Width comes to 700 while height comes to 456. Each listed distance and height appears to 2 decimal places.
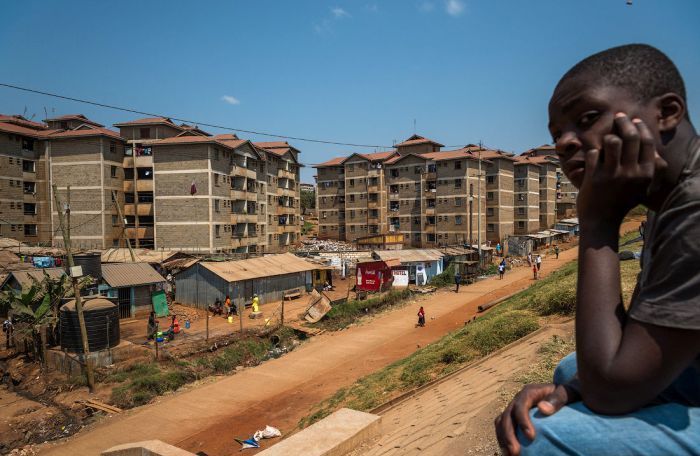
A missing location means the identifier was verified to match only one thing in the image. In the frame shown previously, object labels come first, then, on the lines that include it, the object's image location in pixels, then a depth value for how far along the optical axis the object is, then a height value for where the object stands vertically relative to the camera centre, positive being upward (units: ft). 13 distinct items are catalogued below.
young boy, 4.06 -0.44
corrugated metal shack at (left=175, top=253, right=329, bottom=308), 91.97 -11.90
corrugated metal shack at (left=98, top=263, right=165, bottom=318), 86.48 -11.65
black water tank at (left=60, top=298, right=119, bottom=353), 59.47 -13.22
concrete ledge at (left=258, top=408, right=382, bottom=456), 18.61 -9.18
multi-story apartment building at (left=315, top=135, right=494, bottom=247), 182.19 +12.70
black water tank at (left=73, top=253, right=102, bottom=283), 82.38 -6.77
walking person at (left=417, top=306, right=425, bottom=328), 78.74 -16.45
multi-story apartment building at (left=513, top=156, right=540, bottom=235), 212.23 +10.98
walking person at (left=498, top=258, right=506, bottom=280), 124.88 -12.86
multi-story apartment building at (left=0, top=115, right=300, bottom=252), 139.54 +12.81
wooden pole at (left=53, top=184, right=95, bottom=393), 52.52 -11.43
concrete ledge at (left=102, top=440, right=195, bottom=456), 22.11 -11.15
